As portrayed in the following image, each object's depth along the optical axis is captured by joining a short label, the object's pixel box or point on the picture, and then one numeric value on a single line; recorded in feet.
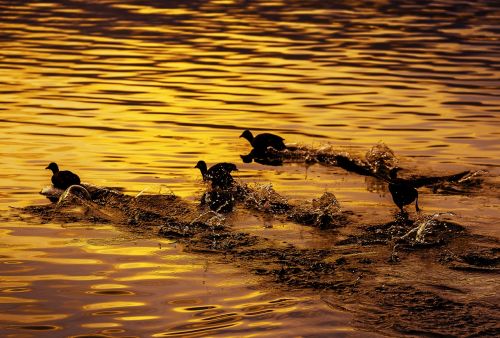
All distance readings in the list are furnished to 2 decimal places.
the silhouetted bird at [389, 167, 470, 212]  51.62
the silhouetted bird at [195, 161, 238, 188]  55.72
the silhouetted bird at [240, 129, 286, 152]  65.62
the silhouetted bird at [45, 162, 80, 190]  53.36
